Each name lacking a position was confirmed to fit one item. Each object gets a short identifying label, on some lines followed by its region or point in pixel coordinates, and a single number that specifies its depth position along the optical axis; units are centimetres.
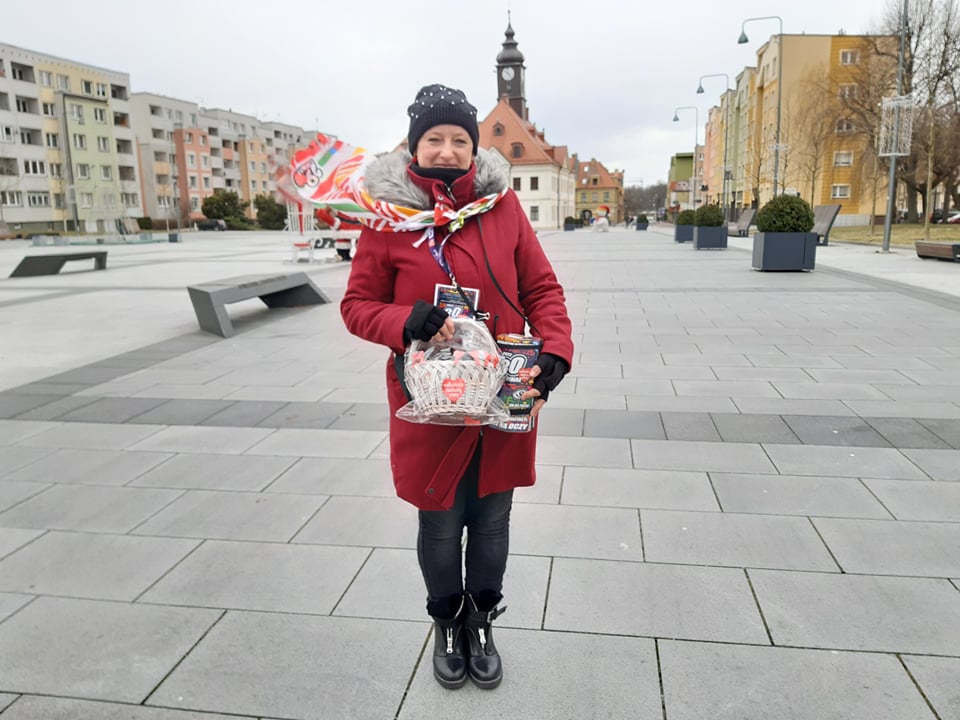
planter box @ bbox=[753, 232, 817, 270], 1546
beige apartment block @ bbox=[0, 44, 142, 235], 5966
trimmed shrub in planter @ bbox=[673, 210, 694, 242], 3178
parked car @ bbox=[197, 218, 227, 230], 6550
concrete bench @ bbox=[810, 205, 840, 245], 2542
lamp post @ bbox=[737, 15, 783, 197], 3200
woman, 209
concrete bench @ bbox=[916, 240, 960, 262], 1738
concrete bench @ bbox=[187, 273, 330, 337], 890
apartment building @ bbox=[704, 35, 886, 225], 4328
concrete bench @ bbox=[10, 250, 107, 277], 1750
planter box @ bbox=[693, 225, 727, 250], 2509
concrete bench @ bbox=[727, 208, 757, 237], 3575
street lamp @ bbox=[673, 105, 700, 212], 5010
